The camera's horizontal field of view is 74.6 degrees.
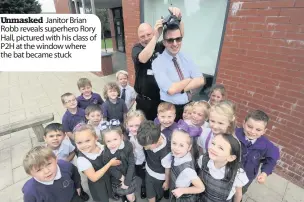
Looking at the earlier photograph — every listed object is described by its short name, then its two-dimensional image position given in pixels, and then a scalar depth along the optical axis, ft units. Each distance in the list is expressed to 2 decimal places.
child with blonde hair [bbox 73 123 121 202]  6.63
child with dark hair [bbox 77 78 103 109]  11.00
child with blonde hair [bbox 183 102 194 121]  7.75
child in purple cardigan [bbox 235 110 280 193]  6.41
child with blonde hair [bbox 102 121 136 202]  6.88
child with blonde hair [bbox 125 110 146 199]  7.84
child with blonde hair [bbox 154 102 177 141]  7.38
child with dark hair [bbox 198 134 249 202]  5.36
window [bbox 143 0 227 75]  10.92
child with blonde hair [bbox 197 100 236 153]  6.54
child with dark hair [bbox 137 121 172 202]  6.40
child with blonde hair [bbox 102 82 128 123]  10.34
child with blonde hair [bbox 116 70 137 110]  11.18
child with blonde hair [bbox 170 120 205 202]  5.90
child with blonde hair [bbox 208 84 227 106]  9.21
